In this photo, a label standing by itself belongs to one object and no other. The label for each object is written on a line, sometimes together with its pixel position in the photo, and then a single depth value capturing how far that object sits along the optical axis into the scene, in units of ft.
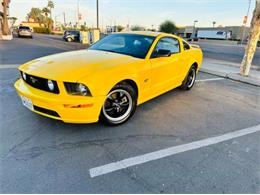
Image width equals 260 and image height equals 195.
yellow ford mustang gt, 8.52
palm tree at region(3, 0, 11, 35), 71.66
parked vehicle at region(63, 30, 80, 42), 90.94
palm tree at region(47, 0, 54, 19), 263.21
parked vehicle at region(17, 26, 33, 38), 89.60
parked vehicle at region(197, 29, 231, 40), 199.82
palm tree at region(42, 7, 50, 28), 265.95
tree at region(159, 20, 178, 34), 147.64
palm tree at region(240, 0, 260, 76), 22.21
